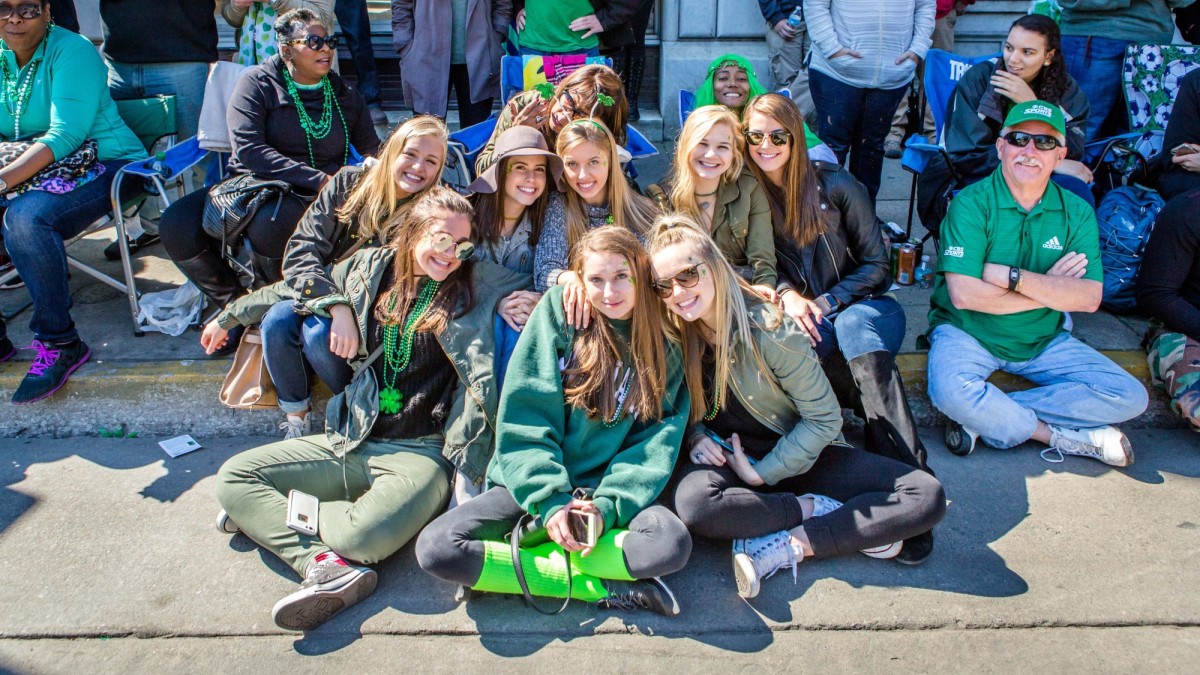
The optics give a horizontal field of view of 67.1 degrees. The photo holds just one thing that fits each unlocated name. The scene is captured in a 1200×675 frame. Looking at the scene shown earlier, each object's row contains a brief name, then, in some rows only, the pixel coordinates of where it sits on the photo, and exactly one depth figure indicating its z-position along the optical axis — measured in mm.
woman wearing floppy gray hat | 3678
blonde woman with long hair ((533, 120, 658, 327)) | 3678
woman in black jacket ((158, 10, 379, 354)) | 4062
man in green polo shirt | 3654
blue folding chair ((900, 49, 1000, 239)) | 4992
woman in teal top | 3998
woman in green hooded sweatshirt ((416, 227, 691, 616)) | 2859
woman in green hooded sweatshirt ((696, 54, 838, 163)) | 4543
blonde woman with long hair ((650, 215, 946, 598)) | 3004
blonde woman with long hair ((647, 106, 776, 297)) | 3715
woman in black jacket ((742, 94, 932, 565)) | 3598
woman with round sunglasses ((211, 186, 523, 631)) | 3053
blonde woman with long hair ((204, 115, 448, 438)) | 3451
